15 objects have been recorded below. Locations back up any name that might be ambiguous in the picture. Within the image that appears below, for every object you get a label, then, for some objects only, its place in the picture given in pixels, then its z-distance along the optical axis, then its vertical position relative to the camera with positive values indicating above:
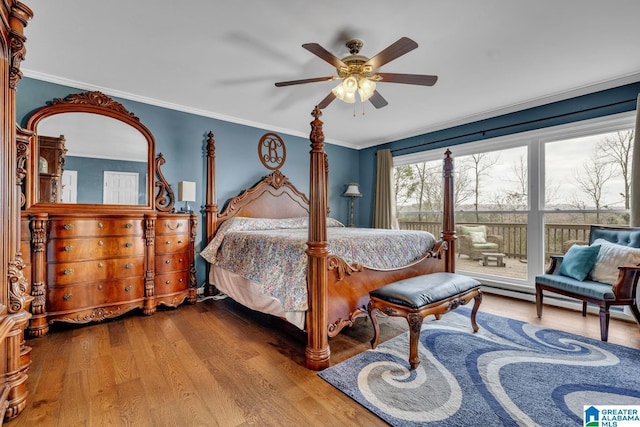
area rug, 1.54 -1.07
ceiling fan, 2.04 +1.13
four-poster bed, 2.00 -0.41
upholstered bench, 1.97 -0.63
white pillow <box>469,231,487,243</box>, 4.38 -0.34
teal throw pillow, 2.71 -0.45
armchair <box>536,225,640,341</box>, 2.38 -0.56
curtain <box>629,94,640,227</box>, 2.82 +0.35
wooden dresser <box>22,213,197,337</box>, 2.54 -0.51
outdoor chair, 4.30 -0.41
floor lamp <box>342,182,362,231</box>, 5.34 +0.45
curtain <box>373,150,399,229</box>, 5.15 +0.38
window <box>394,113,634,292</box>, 3.25 +0.32
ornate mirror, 2.87 +0.65
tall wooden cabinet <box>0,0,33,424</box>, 1.30 -0.08
